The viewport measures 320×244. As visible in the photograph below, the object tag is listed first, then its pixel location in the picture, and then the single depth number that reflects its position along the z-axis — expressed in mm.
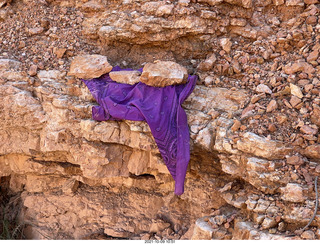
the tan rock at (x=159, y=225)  3717
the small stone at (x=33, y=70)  3639
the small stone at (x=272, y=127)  2985
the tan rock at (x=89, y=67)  3627
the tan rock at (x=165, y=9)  3709
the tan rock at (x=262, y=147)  2904
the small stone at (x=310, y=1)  3484
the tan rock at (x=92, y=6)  4039
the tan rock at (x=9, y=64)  3602
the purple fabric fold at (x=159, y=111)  3165
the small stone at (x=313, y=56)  3217
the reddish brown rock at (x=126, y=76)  3555
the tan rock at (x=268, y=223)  2721
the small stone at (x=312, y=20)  3392
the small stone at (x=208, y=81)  3578
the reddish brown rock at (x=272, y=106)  3094
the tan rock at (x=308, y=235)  2541
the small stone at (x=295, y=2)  3583
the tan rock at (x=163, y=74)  3420
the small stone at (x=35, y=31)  3957
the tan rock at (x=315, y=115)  2932
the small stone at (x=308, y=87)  3065
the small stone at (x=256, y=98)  3230
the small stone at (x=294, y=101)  3045
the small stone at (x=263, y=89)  3266
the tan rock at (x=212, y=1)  3736
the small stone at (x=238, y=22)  3777
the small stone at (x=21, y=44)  3865
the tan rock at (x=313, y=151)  2842
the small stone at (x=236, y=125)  3080
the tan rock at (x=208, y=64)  3670
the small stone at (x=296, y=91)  3066
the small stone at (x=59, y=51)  3824
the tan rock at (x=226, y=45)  3736
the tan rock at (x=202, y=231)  2998
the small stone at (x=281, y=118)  2999
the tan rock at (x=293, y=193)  2715
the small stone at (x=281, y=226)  2682
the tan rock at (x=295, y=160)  2836
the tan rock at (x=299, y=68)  3186
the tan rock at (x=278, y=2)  3692
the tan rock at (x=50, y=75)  3646
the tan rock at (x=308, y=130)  2896
